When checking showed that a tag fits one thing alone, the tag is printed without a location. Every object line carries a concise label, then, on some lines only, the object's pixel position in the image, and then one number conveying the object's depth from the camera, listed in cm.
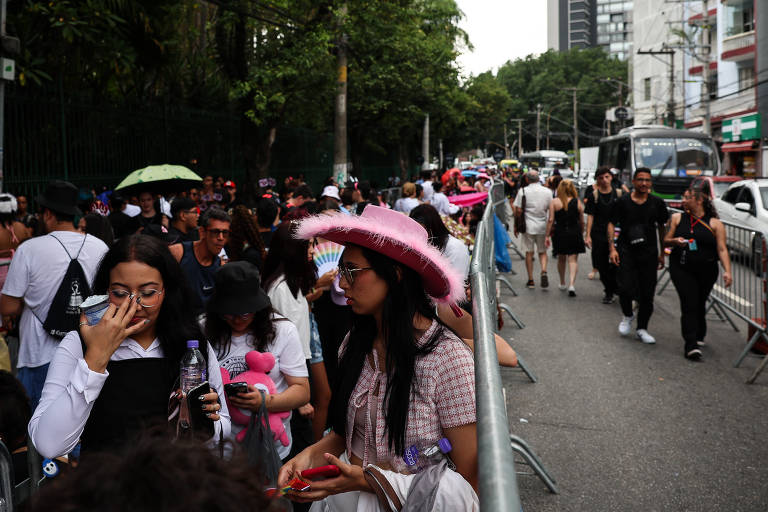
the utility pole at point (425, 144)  4068
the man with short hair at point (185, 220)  758
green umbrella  822
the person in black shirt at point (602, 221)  1116
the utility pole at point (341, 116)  1925
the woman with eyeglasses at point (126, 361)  252
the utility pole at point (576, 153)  7669
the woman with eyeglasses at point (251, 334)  365
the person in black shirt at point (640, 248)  881
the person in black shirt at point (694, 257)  799
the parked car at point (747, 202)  1410
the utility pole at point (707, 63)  3960
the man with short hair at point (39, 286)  478
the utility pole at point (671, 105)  4368
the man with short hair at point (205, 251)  510
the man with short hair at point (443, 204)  1312
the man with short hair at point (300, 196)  956
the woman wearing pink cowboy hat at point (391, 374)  240
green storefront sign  3547
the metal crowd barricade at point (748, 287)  736
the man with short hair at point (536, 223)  1262
